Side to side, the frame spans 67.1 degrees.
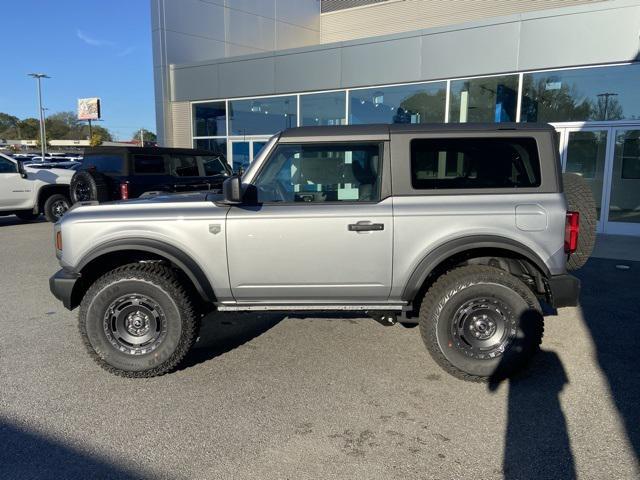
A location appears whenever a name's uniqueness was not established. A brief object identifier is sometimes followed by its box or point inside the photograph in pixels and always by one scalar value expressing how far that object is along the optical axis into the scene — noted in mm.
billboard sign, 47438
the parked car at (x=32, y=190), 11898
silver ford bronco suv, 3639
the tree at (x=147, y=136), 110412
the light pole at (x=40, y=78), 47781
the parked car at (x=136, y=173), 9078
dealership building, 9883
